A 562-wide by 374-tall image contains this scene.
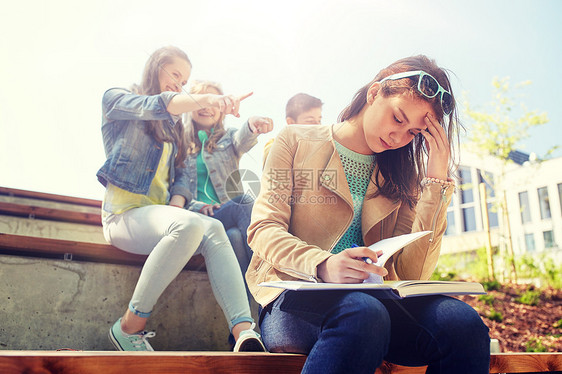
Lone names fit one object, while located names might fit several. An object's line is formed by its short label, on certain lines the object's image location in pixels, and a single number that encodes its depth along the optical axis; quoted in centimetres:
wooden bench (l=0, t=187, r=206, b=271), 170
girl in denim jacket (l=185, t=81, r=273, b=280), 221
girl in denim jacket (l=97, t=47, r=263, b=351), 164
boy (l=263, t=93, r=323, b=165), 308
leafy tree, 743
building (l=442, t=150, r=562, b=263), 1562
